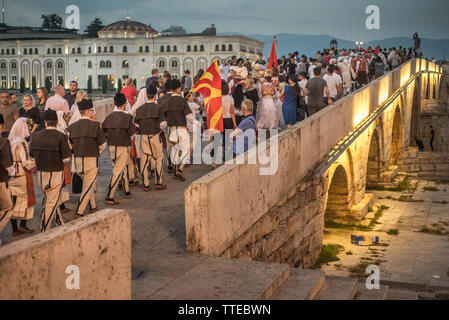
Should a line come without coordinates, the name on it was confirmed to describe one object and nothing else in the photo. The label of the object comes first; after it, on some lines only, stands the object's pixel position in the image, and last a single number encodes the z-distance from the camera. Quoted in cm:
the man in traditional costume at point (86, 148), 848
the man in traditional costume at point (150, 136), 1030
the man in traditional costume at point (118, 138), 937
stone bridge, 702
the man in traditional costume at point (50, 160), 767
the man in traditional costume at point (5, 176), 704
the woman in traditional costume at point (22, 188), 772
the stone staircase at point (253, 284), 566
